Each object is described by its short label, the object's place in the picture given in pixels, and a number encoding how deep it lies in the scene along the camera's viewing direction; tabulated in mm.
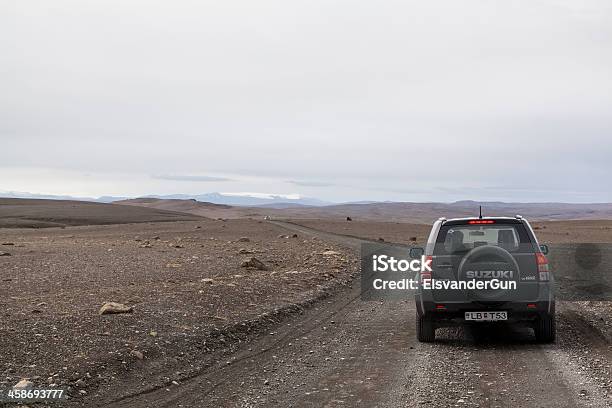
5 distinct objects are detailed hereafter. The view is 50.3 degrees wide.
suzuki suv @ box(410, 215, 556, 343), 9617
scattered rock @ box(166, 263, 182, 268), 21056
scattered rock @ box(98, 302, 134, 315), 11180
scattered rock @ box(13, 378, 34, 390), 7109
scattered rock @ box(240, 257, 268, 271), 20852
